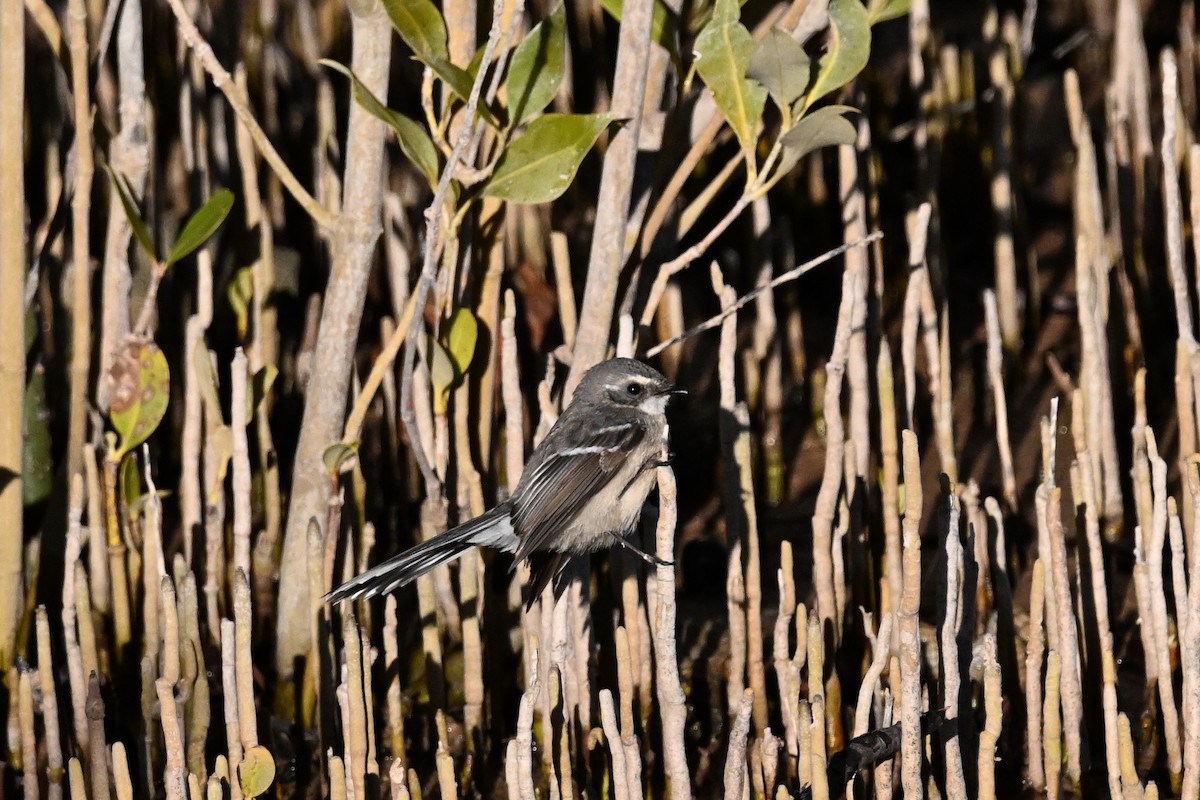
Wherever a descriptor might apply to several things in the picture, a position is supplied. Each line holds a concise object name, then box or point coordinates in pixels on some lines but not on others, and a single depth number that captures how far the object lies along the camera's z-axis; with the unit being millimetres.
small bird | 8133
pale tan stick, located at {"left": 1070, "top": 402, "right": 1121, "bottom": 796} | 7531
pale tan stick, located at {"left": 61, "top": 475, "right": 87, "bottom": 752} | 8398
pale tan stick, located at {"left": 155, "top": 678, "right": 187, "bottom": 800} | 6914
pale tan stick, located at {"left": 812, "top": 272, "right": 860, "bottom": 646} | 8047
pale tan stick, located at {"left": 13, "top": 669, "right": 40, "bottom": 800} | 8227
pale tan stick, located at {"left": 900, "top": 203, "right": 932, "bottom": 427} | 8695
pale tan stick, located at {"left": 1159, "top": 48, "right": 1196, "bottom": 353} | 8672
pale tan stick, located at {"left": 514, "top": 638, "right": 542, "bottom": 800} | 6562
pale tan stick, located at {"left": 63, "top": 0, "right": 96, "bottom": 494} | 8398
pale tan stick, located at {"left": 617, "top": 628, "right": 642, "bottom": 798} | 6922
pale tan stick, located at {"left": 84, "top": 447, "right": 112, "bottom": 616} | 9016
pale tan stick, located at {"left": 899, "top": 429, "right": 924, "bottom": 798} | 6457
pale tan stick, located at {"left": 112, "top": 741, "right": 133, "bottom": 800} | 7000
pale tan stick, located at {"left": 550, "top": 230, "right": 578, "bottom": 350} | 9031
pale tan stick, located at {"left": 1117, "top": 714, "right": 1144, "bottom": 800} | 7164
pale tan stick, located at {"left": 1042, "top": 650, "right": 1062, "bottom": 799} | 7660
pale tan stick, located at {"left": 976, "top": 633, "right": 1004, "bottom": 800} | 6852
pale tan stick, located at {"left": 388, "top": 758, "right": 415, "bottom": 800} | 6586
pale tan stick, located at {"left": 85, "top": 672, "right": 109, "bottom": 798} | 7914
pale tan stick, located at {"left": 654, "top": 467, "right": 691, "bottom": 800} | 6766
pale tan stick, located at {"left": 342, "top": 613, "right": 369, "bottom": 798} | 7191
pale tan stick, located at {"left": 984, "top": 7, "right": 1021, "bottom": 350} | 11445
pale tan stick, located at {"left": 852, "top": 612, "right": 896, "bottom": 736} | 7344
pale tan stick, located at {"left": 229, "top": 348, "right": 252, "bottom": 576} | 8477
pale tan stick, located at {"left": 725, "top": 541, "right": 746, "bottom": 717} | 8398
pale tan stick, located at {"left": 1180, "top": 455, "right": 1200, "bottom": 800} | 7187
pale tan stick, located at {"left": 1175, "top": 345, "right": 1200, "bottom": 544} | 9336
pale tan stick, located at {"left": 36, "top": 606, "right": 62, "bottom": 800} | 8164
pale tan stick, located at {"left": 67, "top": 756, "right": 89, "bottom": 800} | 7660
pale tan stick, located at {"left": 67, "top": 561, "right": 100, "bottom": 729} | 8469
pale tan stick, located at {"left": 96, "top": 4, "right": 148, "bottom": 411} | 8883
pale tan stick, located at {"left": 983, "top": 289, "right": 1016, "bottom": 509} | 9664
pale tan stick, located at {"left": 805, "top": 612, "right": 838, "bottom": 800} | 6766
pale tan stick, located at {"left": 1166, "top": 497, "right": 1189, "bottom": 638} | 7312
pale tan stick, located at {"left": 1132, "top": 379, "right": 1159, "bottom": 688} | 7918
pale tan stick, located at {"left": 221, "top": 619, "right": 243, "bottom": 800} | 7309
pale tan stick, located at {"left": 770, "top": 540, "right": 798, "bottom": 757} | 7895
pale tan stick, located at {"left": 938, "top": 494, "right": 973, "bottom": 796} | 7148
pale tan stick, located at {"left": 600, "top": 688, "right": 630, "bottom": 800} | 6664
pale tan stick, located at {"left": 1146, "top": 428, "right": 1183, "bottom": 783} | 7754
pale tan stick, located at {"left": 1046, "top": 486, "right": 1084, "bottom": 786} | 7430
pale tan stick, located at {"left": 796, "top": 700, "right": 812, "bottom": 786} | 6898
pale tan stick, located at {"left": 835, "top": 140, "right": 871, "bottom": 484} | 9109
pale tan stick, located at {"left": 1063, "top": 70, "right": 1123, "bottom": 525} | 9508
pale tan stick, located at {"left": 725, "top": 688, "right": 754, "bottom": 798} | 6570
